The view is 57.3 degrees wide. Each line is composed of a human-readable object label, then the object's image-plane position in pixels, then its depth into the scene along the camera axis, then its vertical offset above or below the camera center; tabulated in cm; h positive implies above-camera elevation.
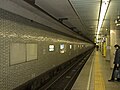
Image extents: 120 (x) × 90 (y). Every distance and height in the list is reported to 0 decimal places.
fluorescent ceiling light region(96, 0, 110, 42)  462 +183
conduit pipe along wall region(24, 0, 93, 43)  421 +170
